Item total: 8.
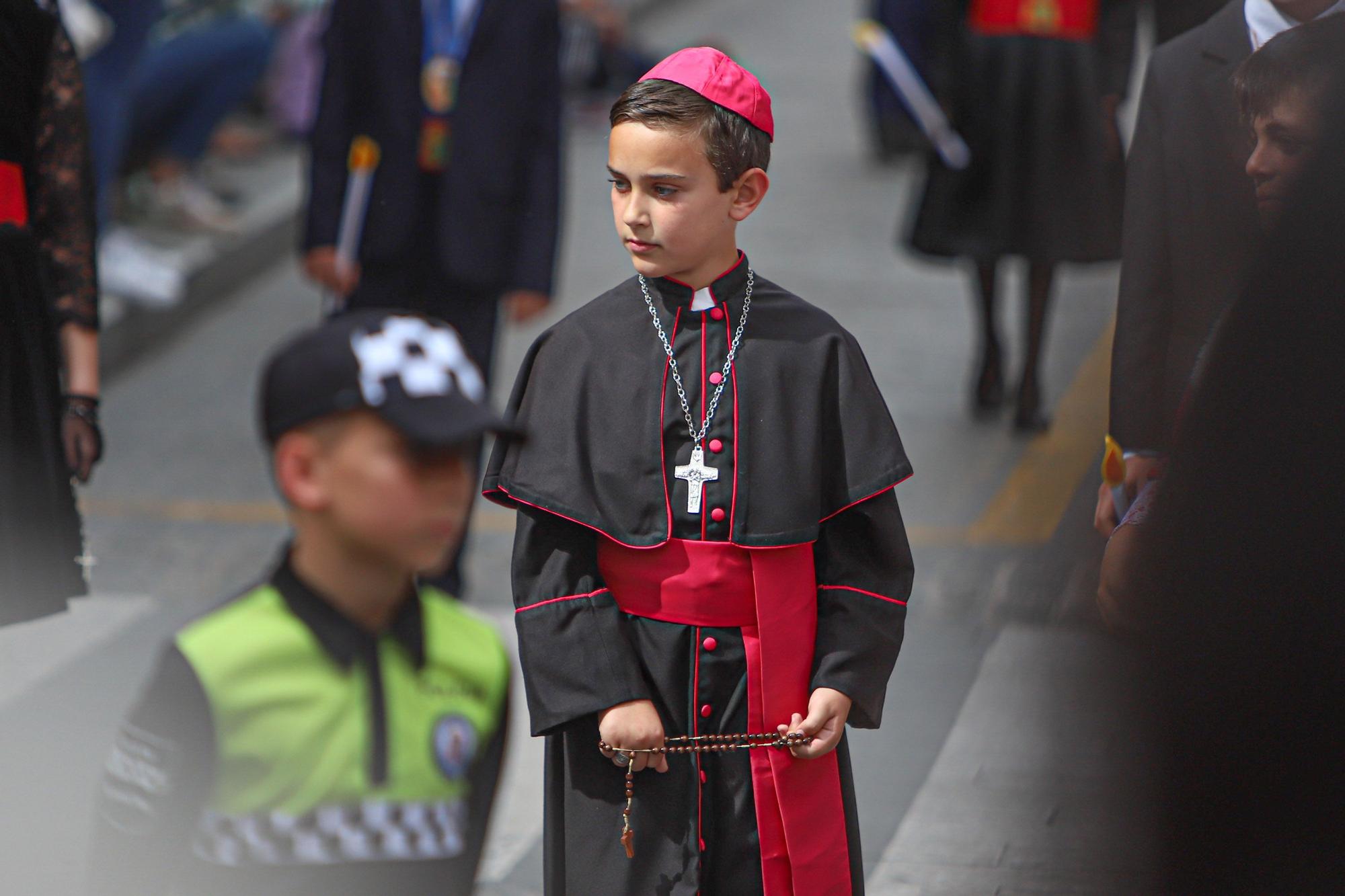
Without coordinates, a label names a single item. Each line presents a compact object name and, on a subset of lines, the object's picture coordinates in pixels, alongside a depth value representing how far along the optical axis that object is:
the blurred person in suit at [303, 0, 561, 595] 9.36
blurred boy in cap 3.45
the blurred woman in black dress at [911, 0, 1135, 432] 13.02
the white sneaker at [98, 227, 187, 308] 15.45
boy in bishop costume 4.88
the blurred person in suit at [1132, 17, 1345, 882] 4.04
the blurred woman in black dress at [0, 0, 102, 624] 5.95
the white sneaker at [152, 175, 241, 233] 17.36
